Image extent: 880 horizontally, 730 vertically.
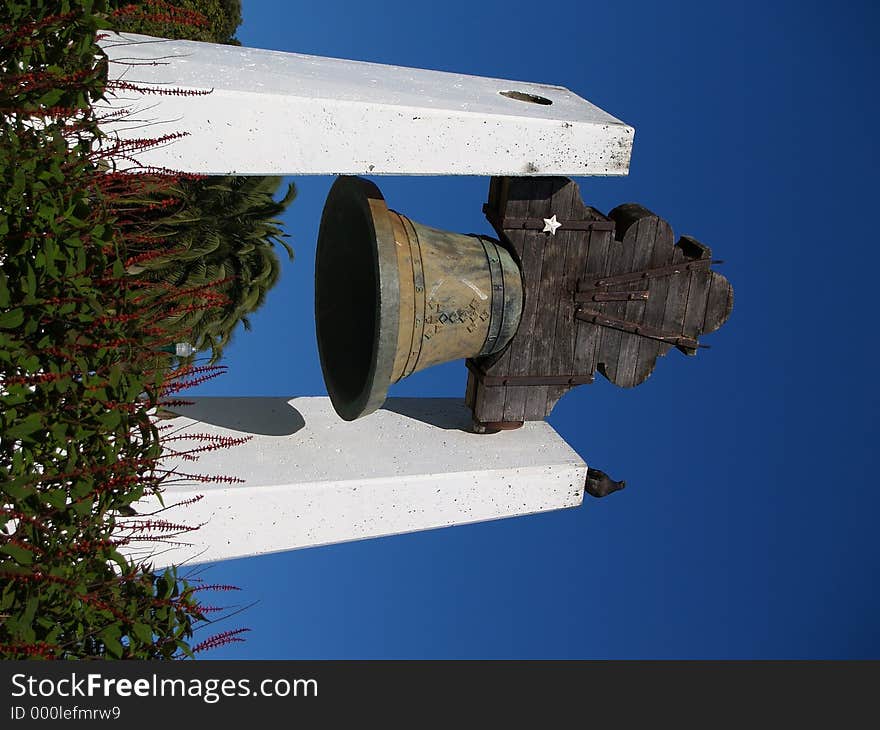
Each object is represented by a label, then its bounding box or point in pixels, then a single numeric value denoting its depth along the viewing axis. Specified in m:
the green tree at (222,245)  7.88
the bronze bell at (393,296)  4.16
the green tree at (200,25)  3.92
